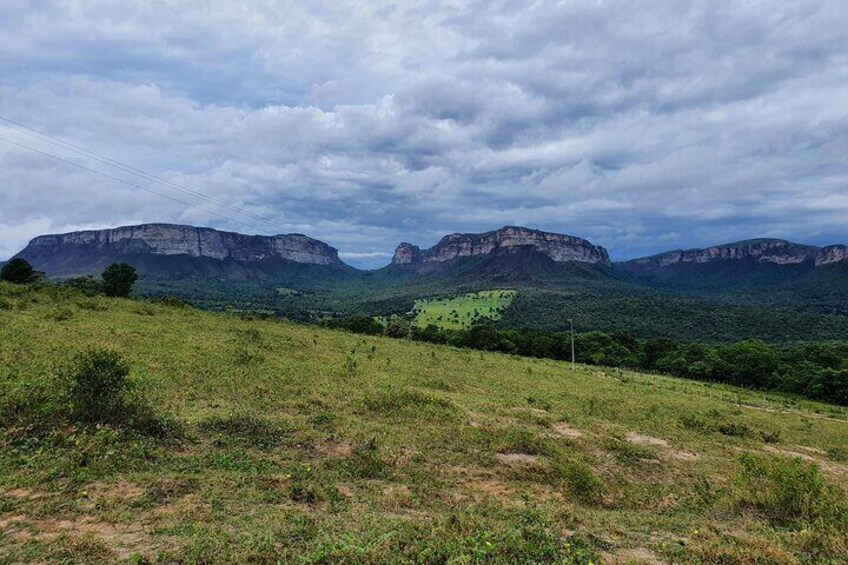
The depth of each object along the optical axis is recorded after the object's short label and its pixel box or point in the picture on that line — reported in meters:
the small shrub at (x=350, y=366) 25.86
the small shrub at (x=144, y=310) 37.87
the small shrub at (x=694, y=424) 23.59
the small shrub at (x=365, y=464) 11.83
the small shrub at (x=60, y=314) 28.92
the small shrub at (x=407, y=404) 18.67
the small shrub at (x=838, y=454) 21.16
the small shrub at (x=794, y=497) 10.42
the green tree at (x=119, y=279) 63.59
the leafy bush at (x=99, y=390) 12.72
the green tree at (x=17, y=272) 55.38
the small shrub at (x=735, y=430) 23.44
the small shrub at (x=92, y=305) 35.28
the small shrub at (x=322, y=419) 15.56
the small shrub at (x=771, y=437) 23.15
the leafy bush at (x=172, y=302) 47.16
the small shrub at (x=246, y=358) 23.92
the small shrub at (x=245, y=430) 13.27
